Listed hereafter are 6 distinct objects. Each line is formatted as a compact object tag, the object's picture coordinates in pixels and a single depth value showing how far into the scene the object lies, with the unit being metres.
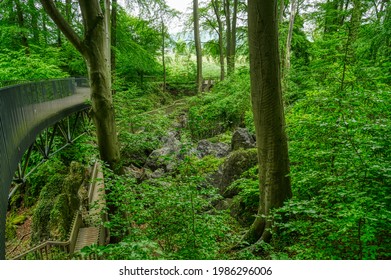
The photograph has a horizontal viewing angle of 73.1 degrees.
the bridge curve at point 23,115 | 3.84
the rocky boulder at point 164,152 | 11.02
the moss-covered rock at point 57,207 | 9.08
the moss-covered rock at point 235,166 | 7.58
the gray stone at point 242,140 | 9.19
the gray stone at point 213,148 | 10.70
